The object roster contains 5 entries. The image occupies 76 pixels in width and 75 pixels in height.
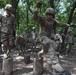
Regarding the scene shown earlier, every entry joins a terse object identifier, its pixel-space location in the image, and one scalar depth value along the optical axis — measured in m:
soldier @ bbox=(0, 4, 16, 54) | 3.12
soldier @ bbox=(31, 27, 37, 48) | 6.41
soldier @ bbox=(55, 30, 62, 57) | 5.67
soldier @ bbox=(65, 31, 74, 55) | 5.91
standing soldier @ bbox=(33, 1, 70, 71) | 2.66
